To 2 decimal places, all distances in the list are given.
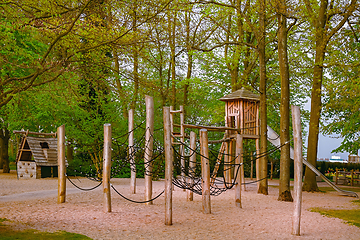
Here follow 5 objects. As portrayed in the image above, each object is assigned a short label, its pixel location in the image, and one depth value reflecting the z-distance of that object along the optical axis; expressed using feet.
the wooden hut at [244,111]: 50.42
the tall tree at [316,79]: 53.98
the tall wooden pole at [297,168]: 24.02
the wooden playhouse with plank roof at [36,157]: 61.11
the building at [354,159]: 98.89
